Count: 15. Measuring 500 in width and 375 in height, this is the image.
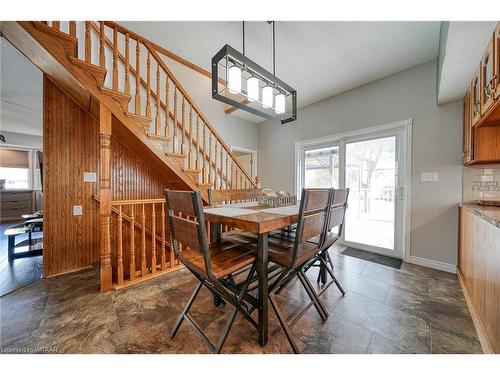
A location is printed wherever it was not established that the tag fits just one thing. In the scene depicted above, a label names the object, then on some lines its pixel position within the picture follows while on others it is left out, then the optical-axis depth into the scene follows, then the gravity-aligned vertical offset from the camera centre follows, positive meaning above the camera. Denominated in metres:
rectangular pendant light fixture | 1.49 +0.92
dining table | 1.10 -0.25
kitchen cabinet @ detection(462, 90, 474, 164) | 1.93 +0.52
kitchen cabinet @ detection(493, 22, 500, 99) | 1.25 +0.83
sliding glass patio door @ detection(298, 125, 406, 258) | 2.76 +0.03
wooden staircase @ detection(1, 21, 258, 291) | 1.58 +1.01
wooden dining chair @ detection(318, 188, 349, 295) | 1.48 -0.30
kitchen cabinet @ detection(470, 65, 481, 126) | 1.66 +0.83
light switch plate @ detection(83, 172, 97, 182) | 2.44 +0.11
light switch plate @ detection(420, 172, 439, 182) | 2.42 +0.11
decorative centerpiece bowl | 1.82 -0.14
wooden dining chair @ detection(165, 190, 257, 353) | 1.01 -0.49
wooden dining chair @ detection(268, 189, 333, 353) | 1.15 -0.50
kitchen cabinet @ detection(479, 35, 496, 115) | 1.34 +0.83
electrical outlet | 2.38 -0.32
